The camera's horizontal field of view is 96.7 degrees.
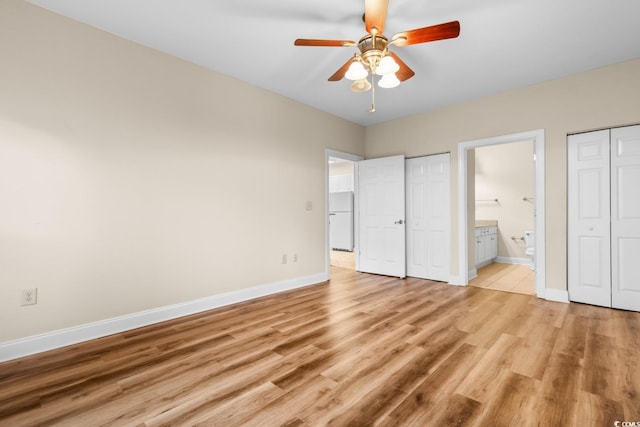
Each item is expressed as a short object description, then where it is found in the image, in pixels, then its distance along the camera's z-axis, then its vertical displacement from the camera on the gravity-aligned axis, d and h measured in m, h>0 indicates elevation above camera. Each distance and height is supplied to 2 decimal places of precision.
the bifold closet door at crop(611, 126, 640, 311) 3.08 -0.07
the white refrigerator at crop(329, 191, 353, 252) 7.86 -0.24
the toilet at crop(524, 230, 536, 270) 5.30 -0.62
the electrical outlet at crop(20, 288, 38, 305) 2.19 -0.65
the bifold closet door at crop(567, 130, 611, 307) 3.24 -0.09
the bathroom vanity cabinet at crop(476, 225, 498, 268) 5.32 -0.66
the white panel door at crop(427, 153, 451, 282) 4.39 -0.07
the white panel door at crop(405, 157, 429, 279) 4.66 -0.09
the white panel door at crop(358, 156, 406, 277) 4.75 -0.08
